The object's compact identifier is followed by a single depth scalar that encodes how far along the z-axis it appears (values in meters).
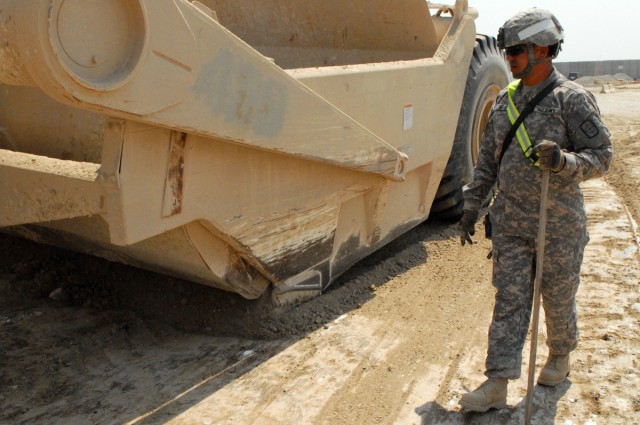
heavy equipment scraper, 2.34
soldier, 2.89
